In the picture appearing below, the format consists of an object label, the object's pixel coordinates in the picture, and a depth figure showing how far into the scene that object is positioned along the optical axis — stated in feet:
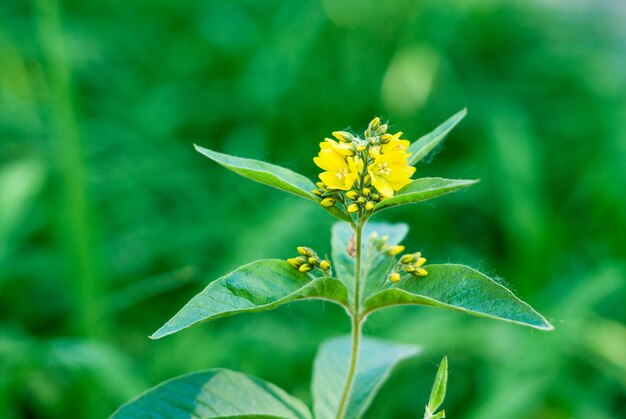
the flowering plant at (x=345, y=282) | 2.13
